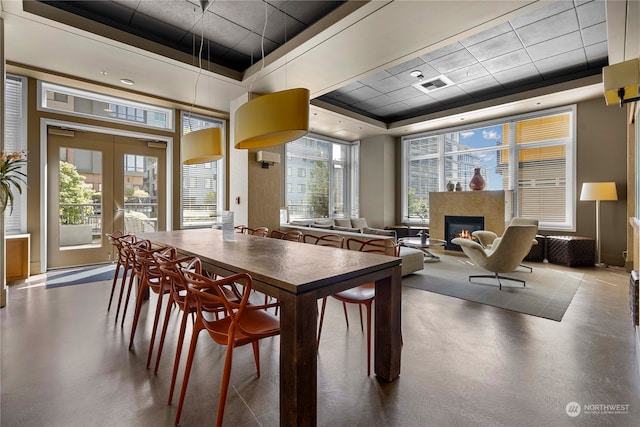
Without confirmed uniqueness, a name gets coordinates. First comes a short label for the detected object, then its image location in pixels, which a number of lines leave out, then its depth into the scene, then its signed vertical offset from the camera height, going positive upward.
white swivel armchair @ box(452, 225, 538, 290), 3.83 -0.57
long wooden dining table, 1.39 -0.42
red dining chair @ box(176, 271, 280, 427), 1.42 -0.67
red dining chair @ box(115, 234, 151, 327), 2.59 -0.41
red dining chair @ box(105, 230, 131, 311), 3.01 -0.48
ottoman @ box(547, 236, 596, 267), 5.40 -0.79
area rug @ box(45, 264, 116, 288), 4.33 -1.07
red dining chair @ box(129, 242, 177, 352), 2.17 -0.56
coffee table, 5.52 -0.67
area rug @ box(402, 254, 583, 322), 3.40 -1.09
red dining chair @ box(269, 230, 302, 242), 3.53 -0.33
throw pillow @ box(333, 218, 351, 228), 7.55 -0.35
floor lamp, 5.14 +0.30
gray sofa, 4.64 -0.44
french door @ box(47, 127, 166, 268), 5.04 +0.32
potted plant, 3.23 +0.35
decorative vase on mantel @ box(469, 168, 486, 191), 6.73 +0.63
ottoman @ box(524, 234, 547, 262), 5.89 -0.82
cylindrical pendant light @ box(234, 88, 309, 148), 2.23 +0.75
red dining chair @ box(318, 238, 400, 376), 2.10 -0.67
